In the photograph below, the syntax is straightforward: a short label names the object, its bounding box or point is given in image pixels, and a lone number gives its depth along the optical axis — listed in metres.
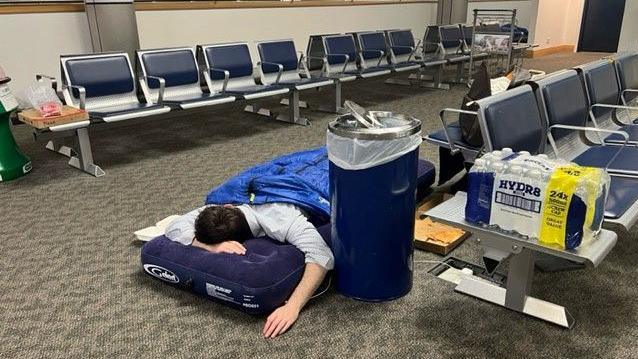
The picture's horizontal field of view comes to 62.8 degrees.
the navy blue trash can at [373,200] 1.91
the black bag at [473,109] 2.73
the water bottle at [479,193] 1.76
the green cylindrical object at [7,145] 3.56
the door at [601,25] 10.14
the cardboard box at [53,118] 3.38
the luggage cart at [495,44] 6.72
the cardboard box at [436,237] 2.52
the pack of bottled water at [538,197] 1.59
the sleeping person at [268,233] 2.03
